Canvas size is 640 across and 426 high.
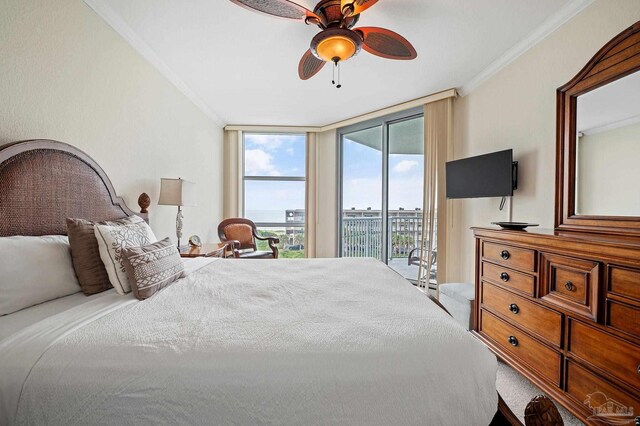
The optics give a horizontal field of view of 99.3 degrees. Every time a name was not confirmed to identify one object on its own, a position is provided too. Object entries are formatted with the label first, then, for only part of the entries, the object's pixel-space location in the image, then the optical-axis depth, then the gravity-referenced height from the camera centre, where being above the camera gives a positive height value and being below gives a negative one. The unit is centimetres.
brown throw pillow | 134 -25
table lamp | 257 +16
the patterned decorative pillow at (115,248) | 134 -20
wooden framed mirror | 150 +42
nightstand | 257 -42
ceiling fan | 155 +114
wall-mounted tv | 235 +33
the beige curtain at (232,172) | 470 +65
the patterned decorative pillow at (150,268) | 129 -30
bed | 73 -45
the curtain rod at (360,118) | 325 +138
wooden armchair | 385 -39
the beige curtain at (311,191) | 472 +33
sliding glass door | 381 +32
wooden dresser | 120 -56
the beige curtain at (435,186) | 332 +30
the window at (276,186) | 488 +43
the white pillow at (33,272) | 109 -28
